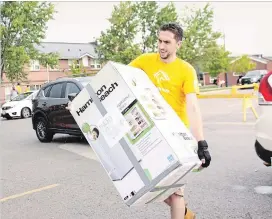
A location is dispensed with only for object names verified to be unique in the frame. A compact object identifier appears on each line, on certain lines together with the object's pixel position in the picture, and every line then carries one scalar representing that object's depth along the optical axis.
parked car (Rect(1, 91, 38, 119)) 15.02
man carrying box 2.22
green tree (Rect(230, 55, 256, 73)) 53.40
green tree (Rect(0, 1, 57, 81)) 24.32
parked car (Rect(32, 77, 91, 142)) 7.03
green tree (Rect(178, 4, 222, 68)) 34.13
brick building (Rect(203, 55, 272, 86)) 59.31
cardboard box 1.88
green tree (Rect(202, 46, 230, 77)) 35.65
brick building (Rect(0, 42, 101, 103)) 37.62
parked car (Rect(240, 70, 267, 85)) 30.70
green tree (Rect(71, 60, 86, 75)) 39.46
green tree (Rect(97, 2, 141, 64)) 30.82
